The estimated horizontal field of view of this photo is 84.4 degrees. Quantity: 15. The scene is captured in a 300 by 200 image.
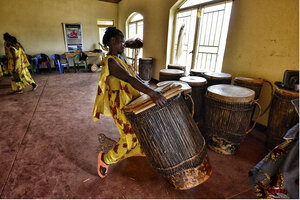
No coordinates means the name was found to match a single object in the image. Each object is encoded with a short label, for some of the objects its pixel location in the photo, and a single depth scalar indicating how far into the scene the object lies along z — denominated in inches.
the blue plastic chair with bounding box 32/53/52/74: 267.1
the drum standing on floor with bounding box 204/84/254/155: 72.7
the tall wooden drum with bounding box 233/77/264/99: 93.4
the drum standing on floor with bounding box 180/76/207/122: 97.6
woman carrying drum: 52.6
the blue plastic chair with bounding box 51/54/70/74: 276.5
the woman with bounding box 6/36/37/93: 155.4
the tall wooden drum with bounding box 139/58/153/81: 213.8
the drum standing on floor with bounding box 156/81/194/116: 83.2
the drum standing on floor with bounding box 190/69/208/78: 118.7
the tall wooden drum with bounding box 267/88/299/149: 72.1
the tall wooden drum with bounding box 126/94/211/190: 49.6
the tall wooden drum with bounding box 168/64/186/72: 150.5
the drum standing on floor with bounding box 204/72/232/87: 101.7
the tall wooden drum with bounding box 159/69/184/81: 120.8
